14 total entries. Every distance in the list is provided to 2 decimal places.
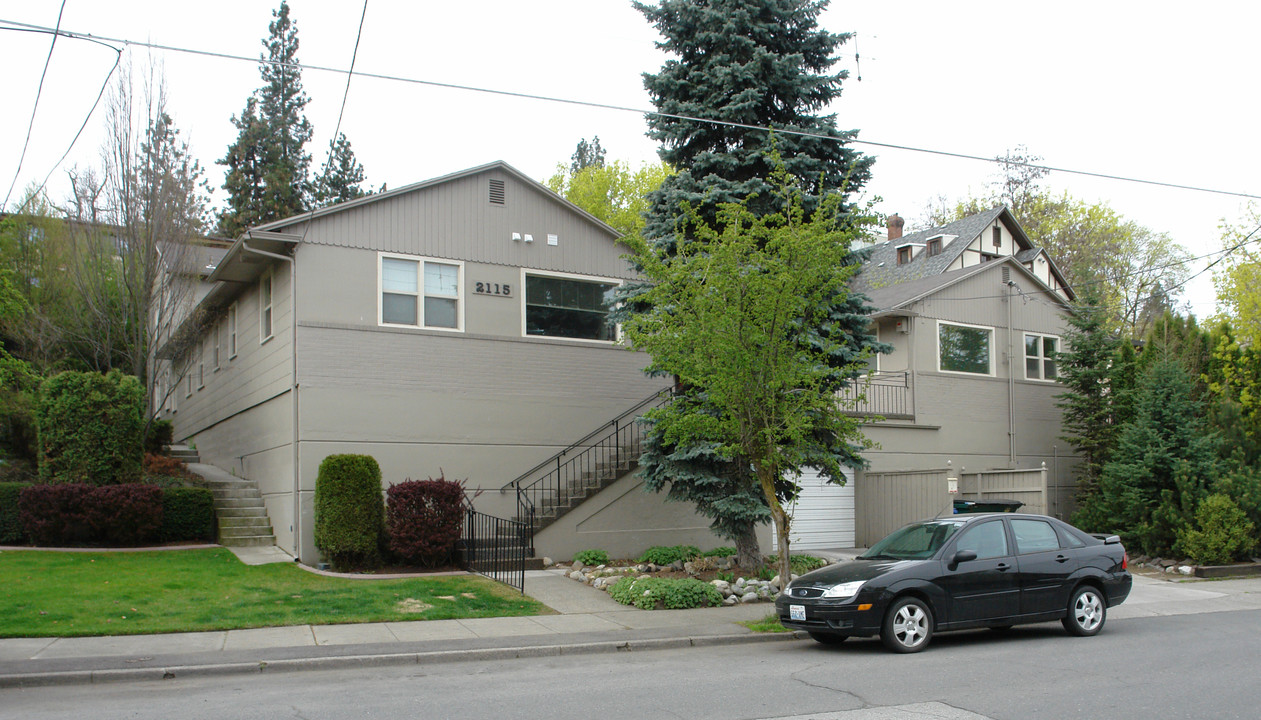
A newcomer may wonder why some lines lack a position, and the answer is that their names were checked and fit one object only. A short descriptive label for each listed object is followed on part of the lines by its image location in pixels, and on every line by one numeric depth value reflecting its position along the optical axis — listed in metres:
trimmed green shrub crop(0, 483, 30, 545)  15.32
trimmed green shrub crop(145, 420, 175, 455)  21.19
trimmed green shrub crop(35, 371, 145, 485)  16.05
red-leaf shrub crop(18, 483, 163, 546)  15.20
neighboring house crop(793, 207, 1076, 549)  20.69
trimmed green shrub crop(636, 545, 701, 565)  15.79
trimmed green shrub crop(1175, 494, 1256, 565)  17.19
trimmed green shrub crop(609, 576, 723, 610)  12.89
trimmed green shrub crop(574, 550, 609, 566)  16.16
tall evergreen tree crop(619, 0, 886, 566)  14.94
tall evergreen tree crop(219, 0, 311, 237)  40.38
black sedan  9.84
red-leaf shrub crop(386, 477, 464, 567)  14.66
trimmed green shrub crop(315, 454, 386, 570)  14.42
